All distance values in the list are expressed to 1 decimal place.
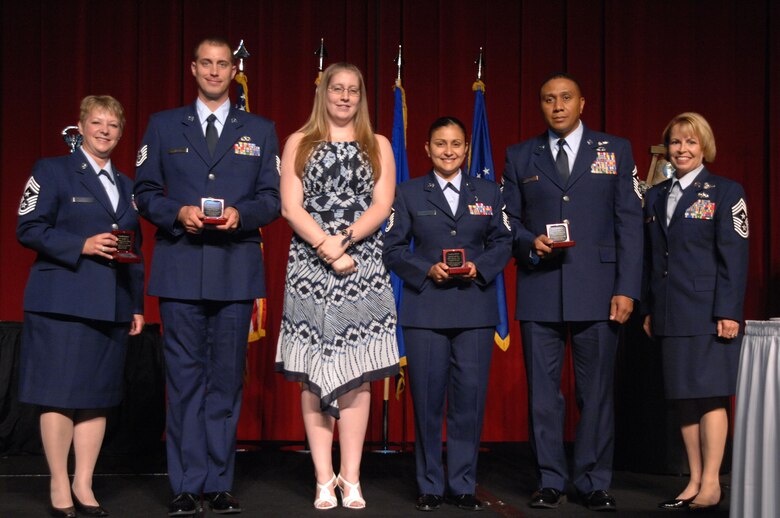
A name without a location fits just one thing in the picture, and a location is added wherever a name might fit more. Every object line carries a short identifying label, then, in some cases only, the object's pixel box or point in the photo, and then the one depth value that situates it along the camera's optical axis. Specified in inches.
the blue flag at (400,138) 205.5
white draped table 98.5
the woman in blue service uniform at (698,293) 140.2
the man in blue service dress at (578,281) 139.5
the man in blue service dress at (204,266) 129.3
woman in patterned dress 134.0
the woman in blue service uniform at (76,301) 128.9
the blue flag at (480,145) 204.8
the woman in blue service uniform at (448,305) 136.8
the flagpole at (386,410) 206.7
